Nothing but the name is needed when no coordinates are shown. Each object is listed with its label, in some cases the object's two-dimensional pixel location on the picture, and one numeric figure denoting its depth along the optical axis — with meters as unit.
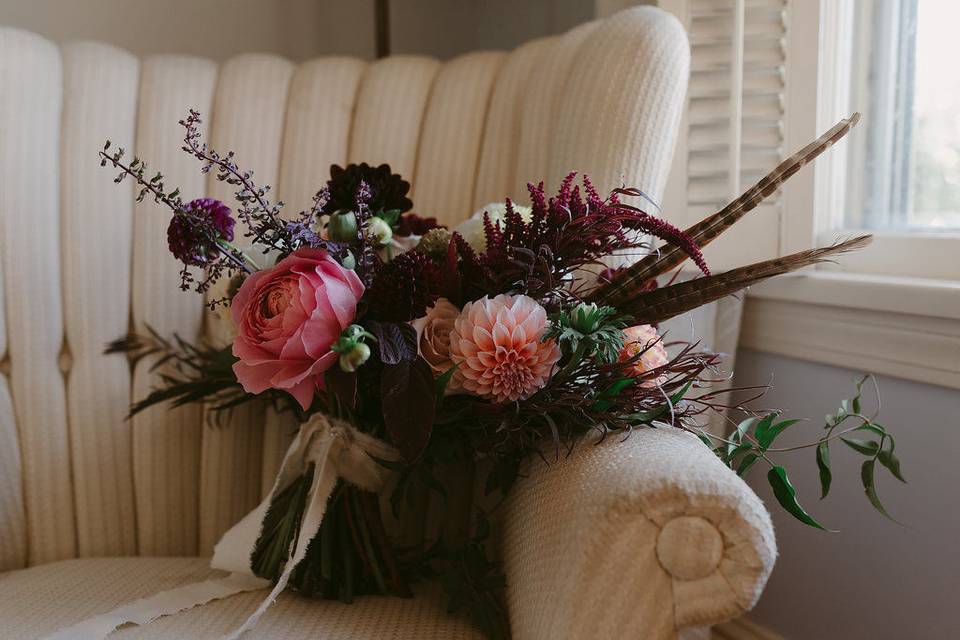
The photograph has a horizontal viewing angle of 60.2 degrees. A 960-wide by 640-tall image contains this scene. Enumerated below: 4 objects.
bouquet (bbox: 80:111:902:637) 0.68
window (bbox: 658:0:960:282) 1.14
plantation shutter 1.17
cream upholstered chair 0.99
